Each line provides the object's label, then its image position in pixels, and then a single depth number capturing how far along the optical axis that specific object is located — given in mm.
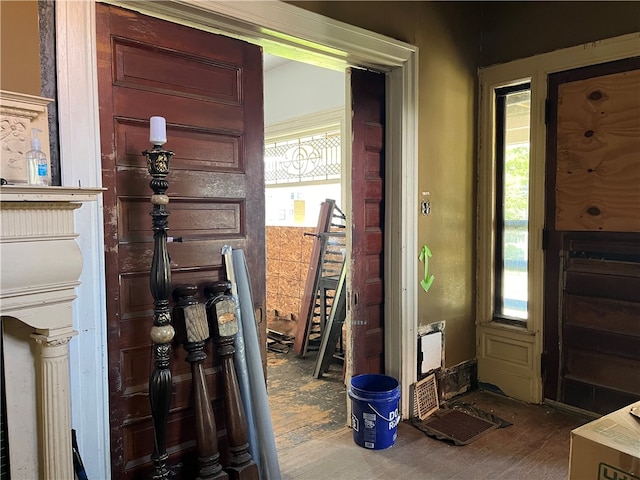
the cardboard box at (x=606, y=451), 1063
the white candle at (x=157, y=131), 1727
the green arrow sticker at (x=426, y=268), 2953
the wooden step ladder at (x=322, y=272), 4160
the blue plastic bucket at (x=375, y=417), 2518
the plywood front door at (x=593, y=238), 2631
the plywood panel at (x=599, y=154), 2604
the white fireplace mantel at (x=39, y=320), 1313
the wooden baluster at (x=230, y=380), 2031
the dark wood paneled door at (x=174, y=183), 1819
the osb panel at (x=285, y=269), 4695
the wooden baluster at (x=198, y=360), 1944
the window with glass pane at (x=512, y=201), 3152
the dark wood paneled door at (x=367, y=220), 2727
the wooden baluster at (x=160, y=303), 1769
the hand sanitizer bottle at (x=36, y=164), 1499
